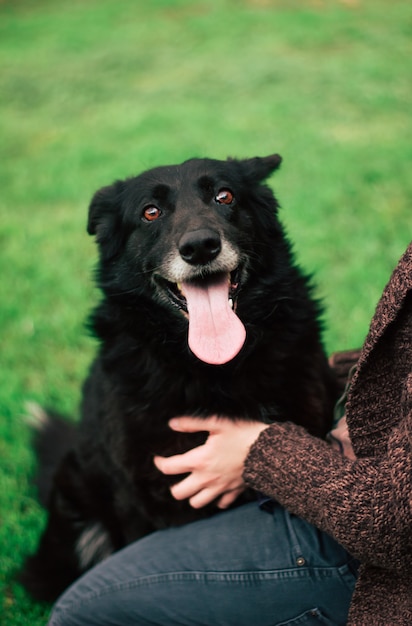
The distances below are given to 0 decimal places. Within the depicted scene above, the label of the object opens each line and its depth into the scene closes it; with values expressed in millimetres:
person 639
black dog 830
